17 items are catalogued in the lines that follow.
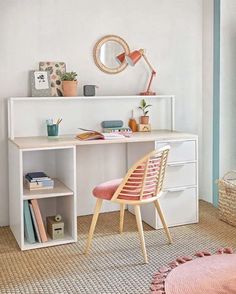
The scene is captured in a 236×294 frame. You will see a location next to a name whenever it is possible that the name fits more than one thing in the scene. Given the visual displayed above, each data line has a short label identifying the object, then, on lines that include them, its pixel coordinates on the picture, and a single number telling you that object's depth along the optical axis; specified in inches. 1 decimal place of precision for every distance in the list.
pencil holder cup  144.3
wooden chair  120.0
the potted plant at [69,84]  147.6
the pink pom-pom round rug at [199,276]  68.5
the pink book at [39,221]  131.7
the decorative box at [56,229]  134.7
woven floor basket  147.9
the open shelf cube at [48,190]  129.6
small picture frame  146.8
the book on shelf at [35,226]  131.6
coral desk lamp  150.0
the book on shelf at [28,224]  130.9
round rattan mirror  155.7
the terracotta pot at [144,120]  160.9
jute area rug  106.9
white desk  132.0
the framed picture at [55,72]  149.1
